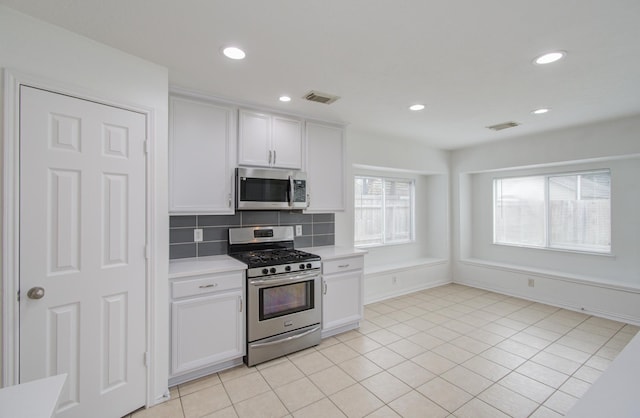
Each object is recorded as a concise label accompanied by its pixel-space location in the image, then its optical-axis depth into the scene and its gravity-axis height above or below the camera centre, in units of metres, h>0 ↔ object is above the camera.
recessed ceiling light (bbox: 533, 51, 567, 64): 2.01 +1.08
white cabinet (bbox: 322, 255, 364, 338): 3.13 -0.96
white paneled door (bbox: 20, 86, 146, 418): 1.61 -0.25
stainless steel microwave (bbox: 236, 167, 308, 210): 2.89 +0.21
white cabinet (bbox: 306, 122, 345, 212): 3.42 +0.51
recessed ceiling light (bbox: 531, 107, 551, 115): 3.15 +1.09
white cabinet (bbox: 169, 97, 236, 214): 2.58 +0.50
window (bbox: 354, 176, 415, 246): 4.70 -0.02
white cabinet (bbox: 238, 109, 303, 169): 2.95 +0.74
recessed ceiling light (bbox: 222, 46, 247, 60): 1.96 +1.09
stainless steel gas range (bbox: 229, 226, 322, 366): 2.62 -0.84
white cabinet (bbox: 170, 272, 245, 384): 2.29 -0.95
